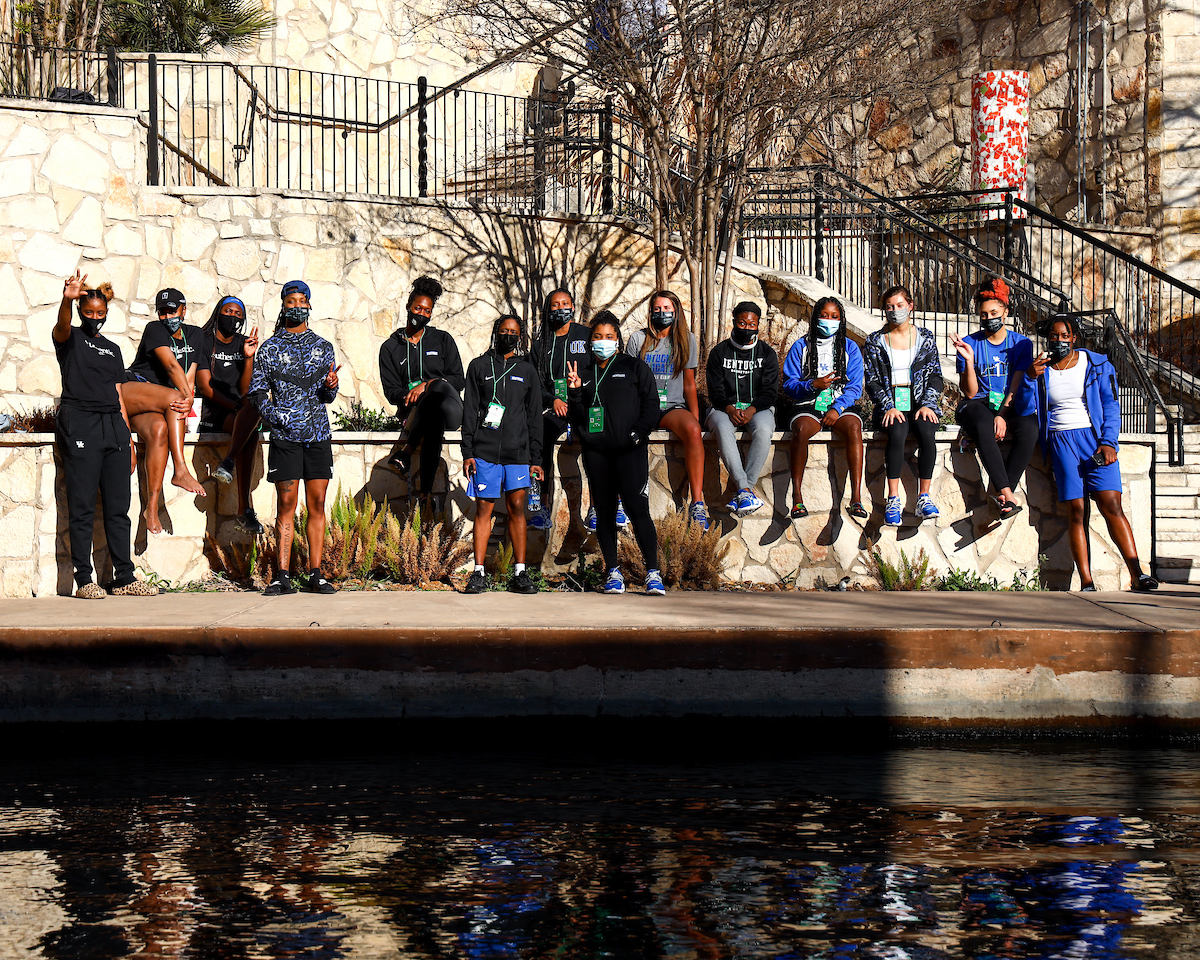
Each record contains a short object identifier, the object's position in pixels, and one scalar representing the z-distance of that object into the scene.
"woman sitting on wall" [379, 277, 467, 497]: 19.17
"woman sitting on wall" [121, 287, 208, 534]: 18.00
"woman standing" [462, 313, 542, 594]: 17.58
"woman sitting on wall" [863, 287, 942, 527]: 18.83
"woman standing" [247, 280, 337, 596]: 17.12
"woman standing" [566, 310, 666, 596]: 17.44
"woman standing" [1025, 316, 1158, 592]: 18.50
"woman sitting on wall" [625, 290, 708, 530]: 19.11
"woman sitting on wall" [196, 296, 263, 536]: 18.30
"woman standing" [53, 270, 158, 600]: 17.03
